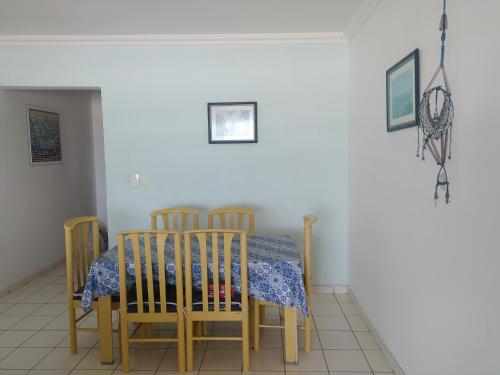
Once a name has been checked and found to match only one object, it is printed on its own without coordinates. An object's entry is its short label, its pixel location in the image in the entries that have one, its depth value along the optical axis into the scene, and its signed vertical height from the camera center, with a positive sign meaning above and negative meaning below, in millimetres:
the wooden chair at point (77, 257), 2416 -582
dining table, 2254 -703
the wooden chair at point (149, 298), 2201 -777
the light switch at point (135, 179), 3482 -83
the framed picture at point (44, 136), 3939 +397
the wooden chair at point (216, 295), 2180 -764
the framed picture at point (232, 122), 3395 +413
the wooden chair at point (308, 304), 2445 -872
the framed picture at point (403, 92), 1931 +404
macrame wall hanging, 1582 +190
